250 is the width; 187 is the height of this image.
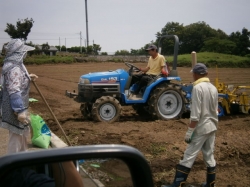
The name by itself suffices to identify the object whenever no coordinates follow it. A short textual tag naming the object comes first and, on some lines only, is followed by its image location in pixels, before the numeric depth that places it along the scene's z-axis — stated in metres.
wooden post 7.24
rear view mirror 1.52
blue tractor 9.17
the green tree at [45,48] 56.26
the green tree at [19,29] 57.47
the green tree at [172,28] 86.66
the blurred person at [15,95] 4.60
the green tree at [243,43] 70.50
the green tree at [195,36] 81.56
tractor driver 9.10
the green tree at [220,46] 70.84
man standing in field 4.75
